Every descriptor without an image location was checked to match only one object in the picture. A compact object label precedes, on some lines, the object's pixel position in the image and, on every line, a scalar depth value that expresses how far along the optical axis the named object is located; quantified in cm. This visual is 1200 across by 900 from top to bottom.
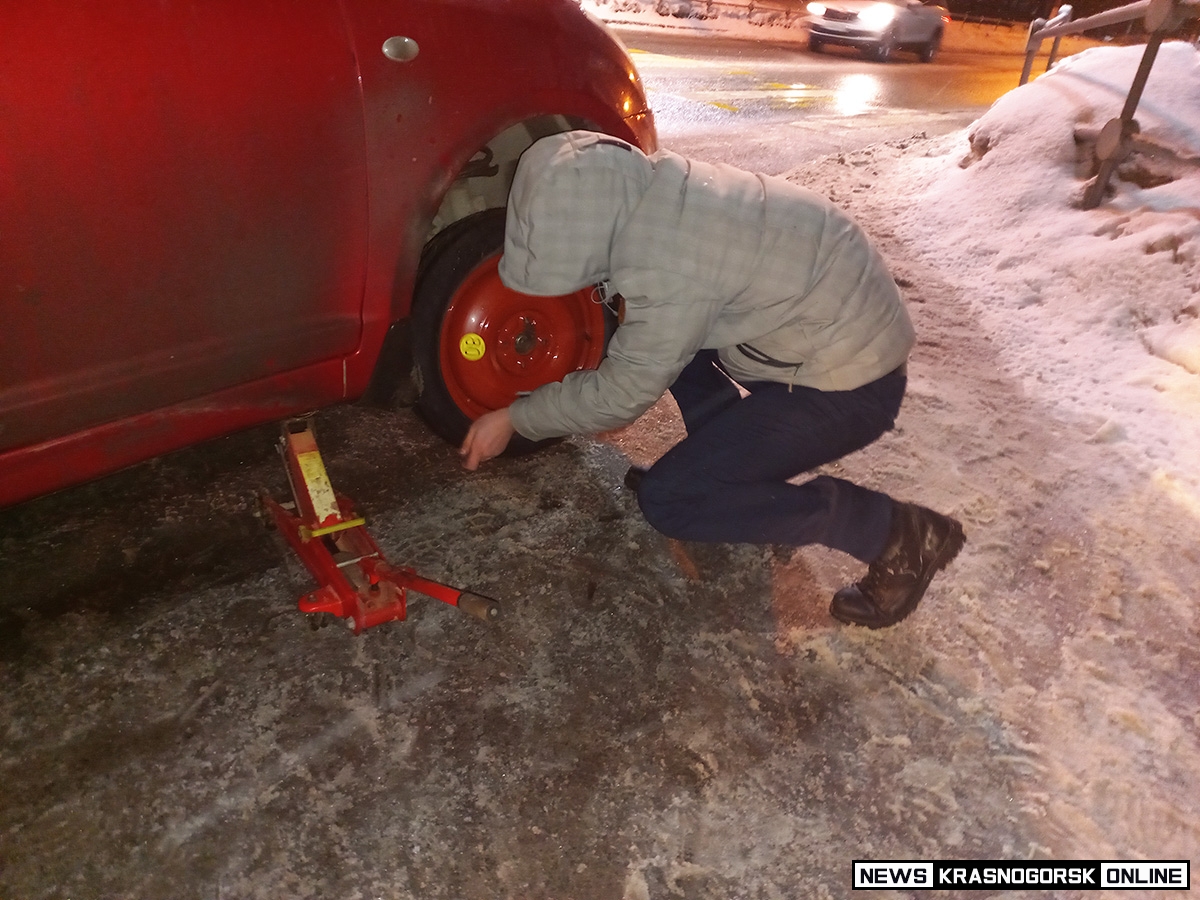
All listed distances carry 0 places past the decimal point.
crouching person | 166
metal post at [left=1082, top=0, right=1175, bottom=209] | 389
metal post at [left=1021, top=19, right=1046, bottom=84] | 631
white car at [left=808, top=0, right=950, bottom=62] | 1266
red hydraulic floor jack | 190
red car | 146
